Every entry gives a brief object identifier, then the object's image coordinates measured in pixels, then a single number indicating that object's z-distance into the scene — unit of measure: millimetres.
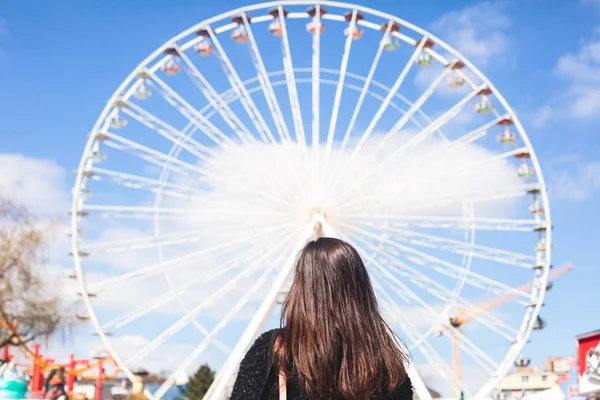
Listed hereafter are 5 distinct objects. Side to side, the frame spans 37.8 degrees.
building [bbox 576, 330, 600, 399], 12156
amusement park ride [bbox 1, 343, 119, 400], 33156
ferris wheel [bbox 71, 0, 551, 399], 18484
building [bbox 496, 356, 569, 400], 71662
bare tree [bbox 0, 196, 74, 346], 29578
